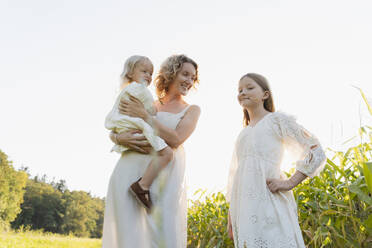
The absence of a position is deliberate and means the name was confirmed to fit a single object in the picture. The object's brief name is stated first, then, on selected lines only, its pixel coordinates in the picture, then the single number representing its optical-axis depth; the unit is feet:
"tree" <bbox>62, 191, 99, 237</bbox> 140.56
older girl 5.01
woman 5.90
